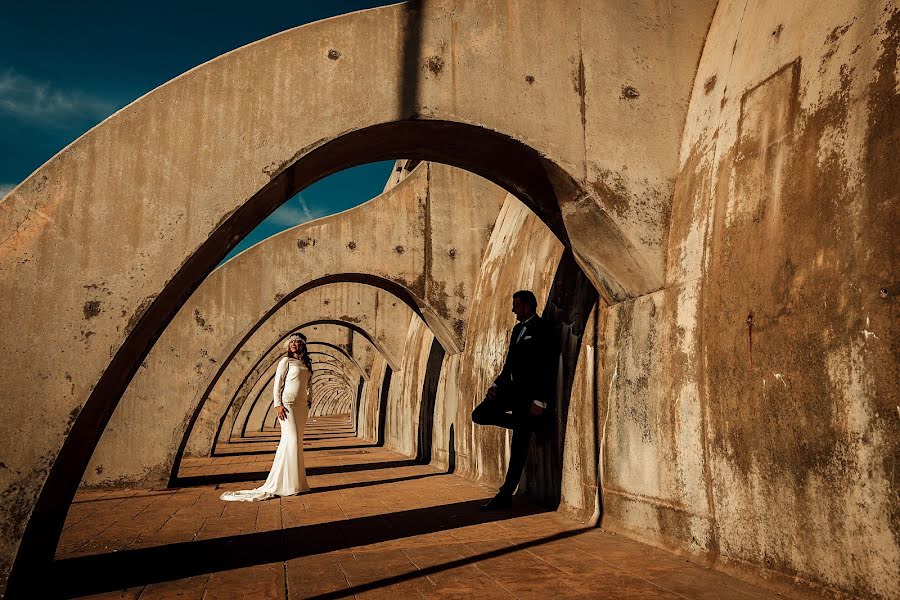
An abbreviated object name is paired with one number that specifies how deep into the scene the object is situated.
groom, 6.21
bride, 7.83
